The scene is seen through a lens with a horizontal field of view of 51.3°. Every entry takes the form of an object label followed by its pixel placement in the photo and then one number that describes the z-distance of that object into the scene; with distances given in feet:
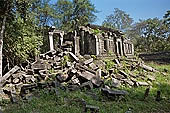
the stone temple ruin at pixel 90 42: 47.64
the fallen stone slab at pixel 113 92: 25.32
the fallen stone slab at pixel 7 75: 33.83
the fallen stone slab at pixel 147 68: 45.33
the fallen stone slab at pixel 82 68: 34.71
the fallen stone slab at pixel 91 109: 20.34
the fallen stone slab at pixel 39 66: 37.33
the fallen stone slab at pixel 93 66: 37.09
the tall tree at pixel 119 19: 168.04
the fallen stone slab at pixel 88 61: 38.22
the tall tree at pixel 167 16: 98.86
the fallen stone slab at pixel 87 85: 29.50
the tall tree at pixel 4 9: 35.32
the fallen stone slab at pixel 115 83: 31.68
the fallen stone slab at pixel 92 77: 30.68
